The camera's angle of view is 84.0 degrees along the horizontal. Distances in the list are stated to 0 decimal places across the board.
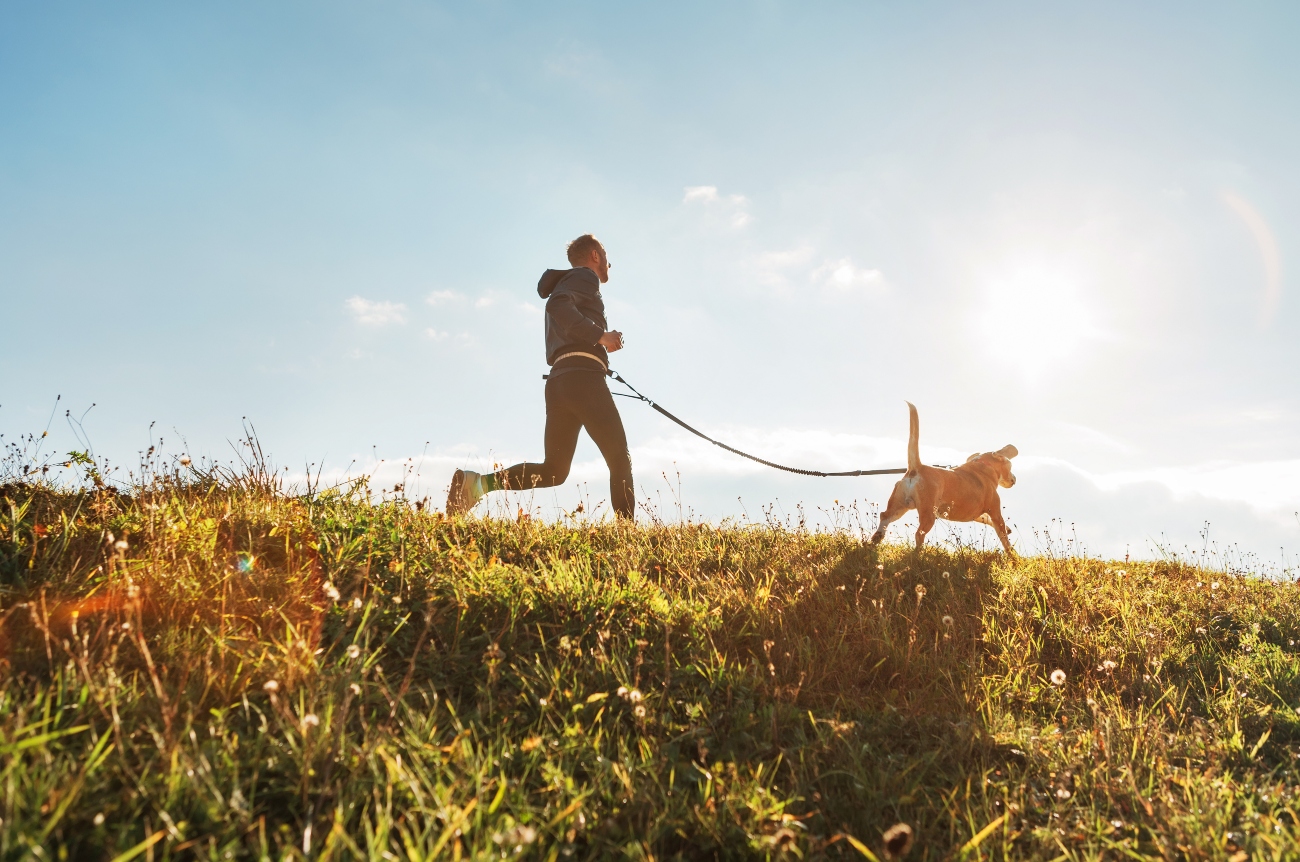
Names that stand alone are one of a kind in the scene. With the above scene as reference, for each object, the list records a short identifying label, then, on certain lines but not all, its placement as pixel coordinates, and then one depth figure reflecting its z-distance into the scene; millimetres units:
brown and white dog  6949
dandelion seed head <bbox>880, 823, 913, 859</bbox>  1658
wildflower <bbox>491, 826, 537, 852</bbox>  1680
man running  6199
